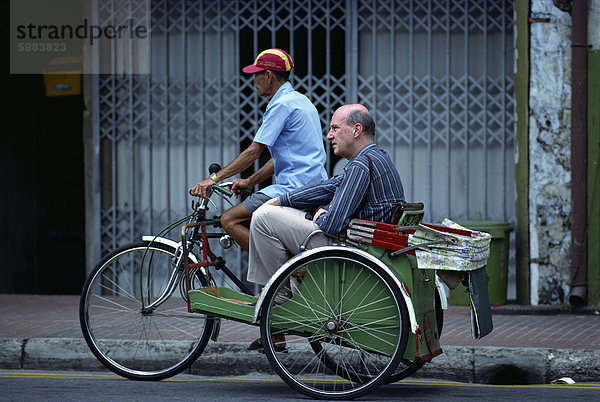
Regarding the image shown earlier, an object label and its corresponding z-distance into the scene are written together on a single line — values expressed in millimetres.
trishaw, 10594
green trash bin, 18062
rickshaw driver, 11930
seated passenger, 10820
